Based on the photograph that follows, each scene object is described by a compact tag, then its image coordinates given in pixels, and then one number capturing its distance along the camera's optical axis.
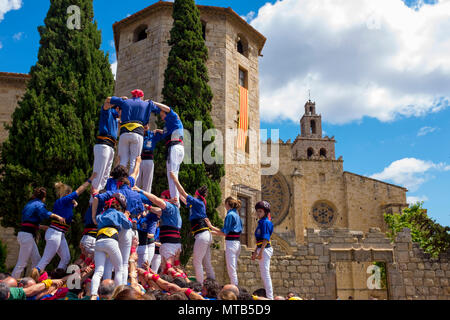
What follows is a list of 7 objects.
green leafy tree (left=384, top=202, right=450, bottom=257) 14.16
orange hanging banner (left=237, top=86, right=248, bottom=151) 16.86
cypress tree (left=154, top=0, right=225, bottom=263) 11.90
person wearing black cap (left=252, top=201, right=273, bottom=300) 7.04
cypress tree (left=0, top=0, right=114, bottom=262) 10.65
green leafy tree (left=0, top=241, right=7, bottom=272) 12.44
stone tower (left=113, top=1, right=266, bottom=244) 16.09
